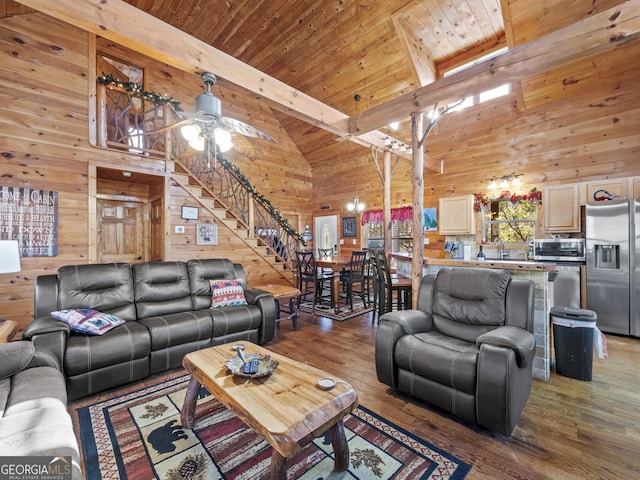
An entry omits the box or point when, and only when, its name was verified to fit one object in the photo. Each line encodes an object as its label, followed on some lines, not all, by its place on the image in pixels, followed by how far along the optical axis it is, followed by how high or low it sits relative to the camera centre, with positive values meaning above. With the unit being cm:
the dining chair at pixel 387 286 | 395 -67
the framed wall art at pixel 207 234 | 525 +10
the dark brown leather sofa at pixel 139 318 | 233 -82
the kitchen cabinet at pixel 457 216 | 591 +47
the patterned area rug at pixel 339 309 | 484 -132
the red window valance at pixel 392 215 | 705 +60
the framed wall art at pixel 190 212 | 510 +49
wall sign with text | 372 +28
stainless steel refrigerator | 381 -38
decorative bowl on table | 171 -81
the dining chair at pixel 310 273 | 512 -65
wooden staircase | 522 +42
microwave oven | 430 -20
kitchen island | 265 -65
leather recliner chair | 184 -83
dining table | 512 -56
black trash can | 262 -99
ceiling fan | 253 +113
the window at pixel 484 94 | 525 +281
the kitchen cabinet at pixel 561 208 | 459 +48
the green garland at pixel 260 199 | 593 +88
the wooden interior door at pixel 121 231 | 522 +17
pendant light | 617 +74
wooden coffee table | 128 -85
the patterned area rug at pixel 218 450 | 161 -131
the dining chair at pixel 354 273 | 521 -66
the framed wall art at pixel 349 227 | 824 +33
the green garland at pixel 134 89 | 446 +246
